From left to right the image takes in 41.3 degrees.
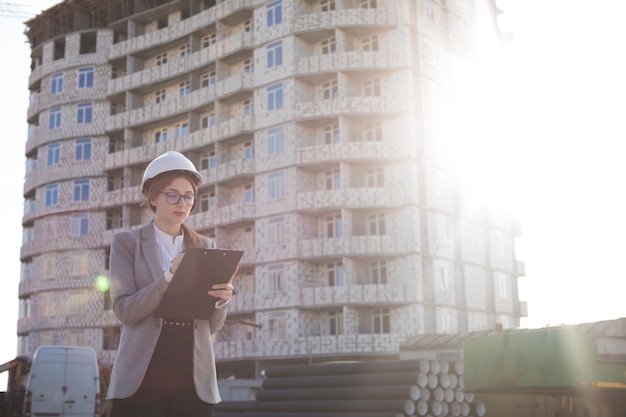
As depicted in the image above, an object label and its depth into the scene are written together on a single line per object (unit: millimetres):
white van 23734
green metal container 15391
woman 4281
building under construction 44688
